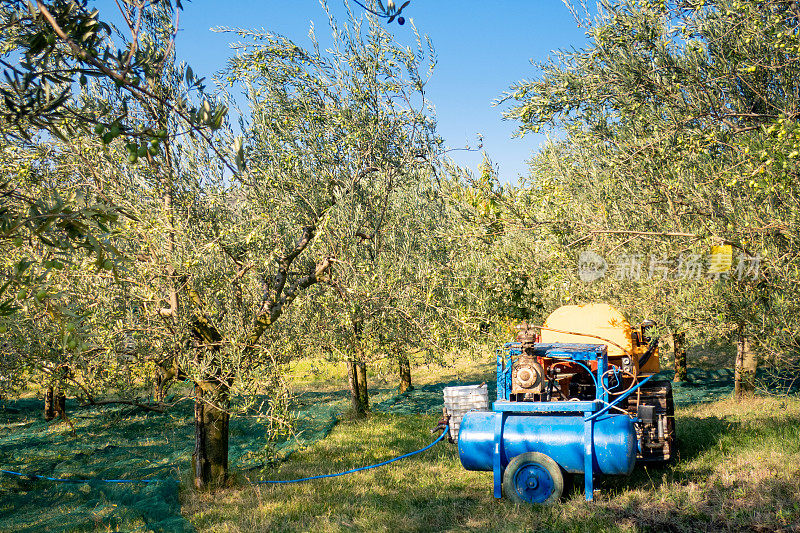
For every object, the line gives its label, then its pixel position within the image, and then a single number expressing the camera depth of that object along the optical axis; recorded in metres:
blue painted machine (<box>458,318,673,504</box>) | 7.92
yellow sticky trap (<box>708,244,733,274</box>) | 7.72
